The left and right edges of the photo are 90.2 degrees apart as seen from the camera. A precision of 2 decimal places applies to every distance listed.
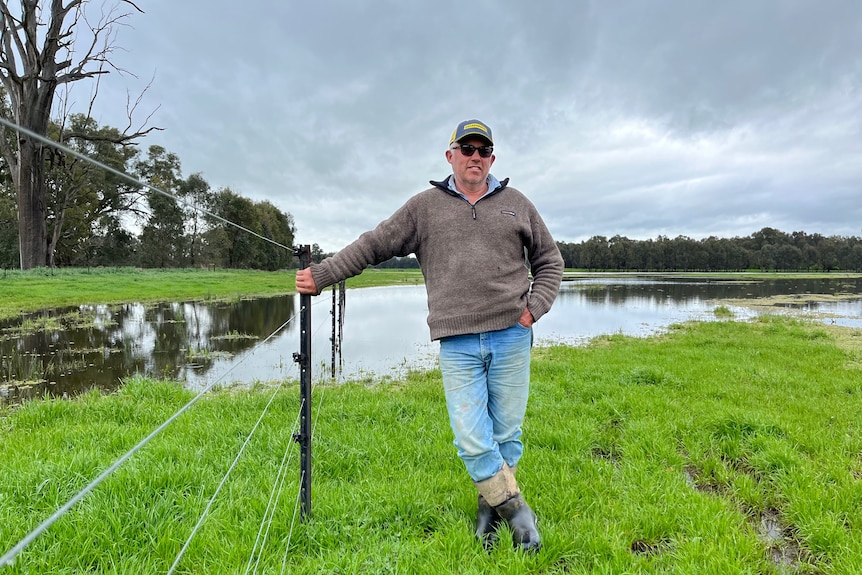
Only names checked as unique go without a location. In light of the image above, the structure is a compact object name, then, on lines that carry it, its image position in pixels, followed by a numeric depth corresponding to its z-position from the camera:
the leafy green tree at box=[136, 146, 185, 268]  48.28
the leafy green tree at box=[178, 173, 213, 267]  51.66
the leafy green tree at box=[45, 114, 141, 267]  35.00
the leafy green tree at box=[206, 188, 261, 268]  50.94
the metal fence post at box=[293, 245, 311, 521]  2.70
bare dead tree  20.25
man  2.60
